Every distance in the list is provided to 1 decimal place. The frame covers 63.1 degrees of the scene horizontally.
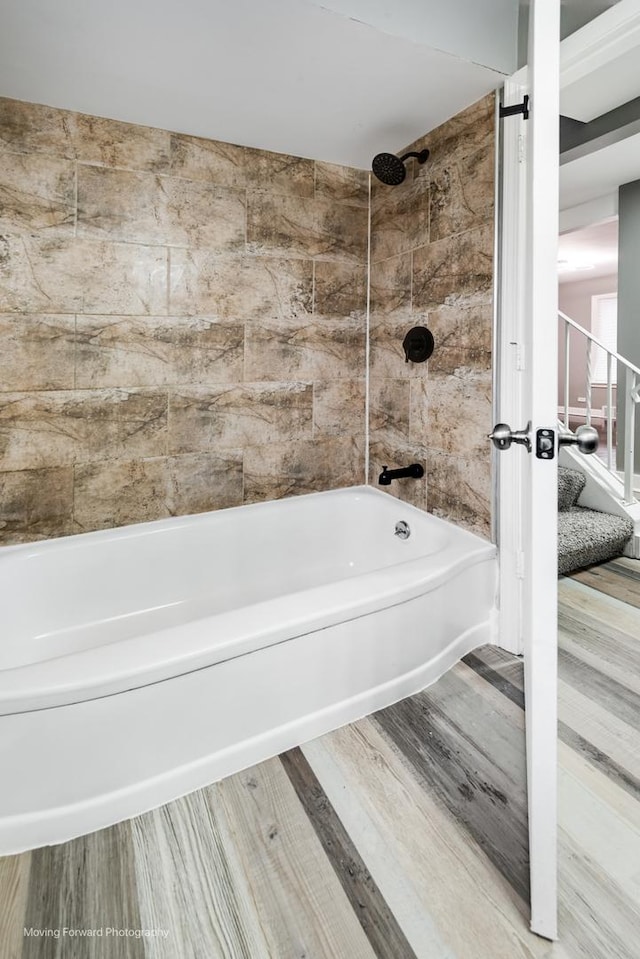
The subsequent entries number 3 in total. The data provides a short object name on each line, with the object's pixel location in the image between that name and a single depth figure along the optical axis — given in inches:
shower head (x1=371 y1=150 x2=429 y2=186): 86.0
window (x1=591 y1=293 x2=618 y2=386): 307.6
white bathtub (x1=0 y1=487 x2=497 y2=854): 49.3
